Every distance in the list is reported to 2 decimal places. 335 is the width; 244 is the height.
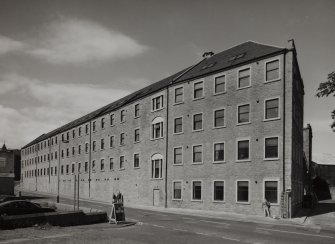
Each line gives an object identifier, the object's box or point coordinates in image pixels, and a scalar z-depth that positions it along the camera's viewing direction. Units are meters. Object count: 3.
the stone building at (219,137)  29.38
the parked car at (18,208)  23.16
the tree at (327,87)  28.70
